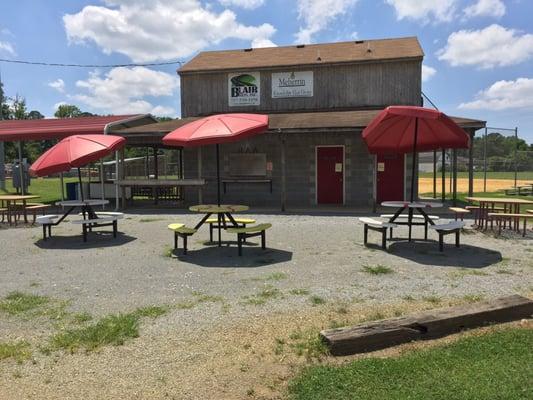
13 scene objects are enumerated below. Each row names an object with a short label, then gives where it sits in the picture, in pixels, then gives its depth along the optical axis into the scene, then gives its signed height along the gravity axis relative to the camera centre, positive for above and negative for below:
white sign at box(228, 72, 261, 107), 19.47 +3.79
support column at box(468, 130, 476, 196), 14.53 +0.51
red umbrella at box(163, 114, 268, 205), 7.79 +0.85
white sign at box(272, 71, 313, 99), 19.08 +3.87
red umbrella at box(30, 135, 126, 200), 9.00 +0.54
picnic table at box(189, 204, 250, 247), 8.43 -0.59
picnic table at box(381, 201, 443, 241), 8.47 -0.58
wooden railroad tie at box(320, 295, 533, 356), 3.91 -1.36
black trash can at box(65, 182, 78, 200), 18.62 -0.44
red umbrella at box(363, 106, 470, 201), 8.52 +0.82
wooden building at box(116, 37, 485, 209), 16.39 +2.43
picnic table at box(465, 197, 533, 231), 10.30 -0.88
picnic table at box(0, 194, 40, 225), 12.56 -0.78
